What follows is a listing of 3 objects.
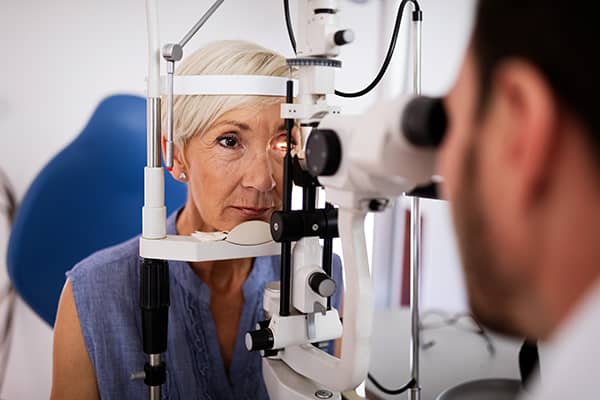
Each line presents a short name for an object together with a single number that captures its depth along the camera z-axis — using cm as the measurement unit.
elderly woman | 126
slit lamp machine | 90
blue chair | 143
